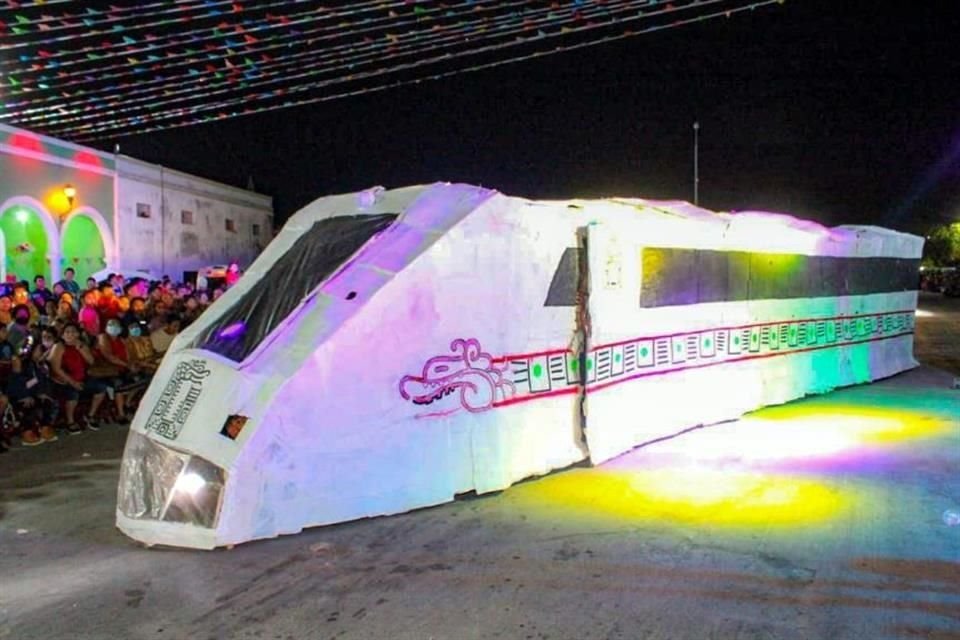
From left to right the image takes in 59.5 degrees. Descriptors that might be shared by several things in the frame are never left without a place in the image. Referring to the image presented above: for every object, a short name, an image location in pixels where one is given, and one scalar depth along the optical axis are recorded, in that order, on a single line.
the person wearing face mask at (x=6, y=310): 9.93
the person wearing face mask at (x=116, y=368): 10.06
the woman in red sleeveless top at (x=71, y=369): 9.38
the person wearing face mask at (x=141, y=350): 10.51
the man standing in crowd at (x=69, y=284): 13.94
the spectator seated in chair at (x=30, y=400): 8.98
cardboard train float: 5.56
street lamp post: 29.06
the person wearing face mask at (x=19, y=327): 9.56
